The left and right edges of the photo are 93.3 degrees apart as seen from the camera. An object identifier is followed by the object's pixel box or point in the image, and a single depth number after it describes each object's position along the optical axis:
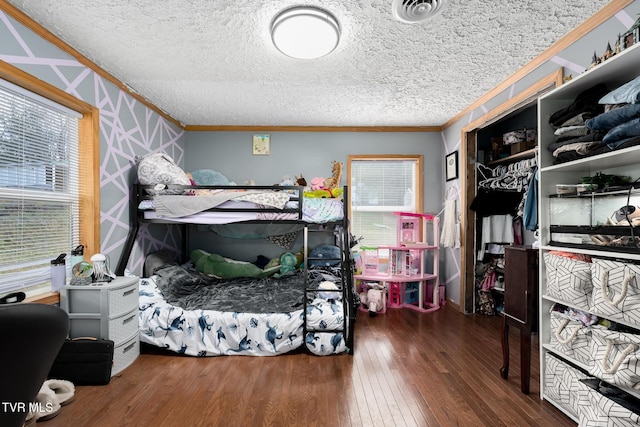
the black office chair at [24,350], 0.65
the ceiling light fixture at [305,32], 1.77
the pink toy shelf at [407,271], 3.73
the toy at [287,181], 4.00
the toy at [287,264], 3.77
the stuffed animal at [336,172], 3.85
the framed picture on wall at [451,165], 3.79
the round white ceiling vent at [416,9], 1.68
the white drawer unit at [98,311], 2.10
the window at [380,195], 4.31
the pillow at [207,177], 3.86
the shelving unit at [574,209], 1.47
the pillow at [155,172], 2.91
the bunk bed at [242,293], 2.48
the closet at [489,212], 3.36
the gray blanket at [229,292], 2.67
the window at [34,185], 1.91
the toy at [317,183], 3.69
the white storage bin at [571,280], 1.57
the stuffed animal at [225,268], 3.68
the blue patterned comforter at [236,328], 2.48
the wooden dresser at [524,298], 1.90
